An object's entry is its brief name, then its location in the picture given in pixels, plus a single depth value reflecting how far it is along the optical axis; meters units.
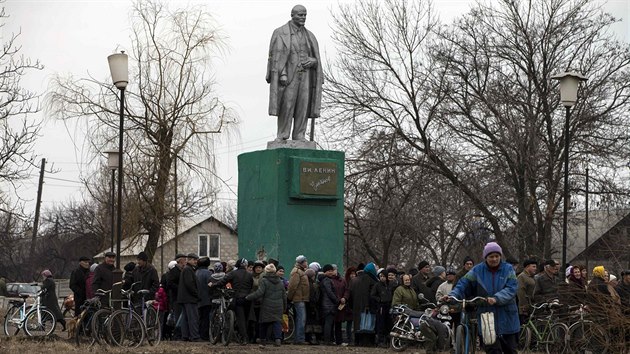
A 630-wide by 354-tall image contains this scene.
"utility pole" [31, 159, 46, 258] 63.50
